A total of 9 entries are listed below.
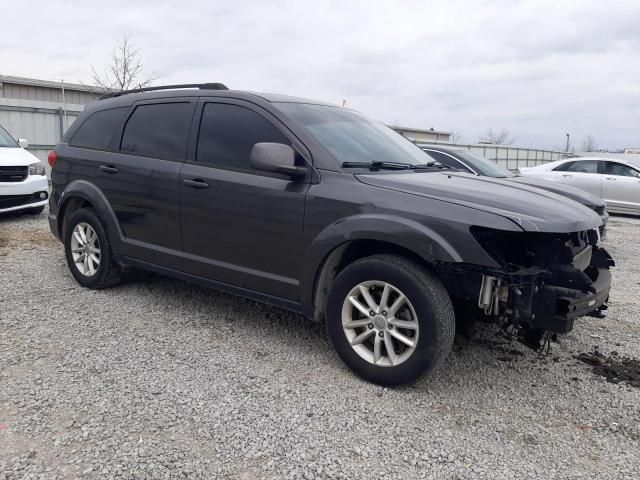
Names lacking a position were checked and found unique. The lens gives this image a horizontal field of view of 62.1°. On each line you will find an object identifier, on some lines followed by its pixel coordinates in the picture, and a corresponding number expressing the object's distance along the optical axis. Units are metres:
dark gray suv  2.96
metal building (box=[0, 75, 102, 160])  13.25
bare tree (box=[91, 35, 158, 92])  20.74
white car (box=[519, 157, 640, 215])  12.09
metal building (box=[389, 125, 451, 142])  32.57
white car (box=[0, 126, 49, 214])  8.13
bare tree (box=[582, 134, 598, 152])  51.61
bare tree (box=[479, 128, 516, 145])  54.66
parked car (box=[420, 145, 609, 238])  6.59
